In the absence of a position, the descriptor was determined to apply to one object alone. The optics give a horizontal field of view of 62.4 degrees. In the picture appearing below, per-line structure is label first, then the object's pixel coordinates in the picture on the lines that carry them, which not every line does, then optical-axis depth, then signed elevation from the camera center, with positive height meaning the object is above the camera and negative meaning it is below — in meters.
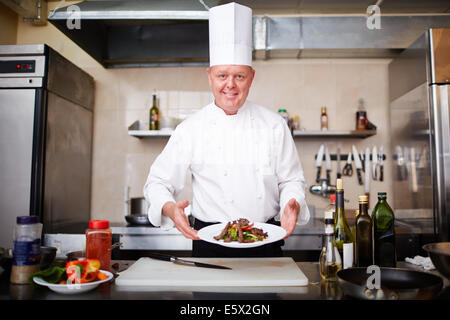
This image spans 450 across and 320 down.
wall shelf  2.89 +0.42
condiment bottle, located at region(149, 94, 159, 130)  3.05 +0.53
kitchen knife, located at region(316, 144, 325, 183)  3.06 +0.21
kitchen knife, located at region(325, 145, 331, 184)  3.06 +0.21
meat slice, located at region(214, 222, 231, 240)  1.31 -0.17
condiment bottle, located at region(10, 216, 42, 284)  1.14 -0.20
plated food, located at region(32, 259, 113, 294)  1.05 -0.27
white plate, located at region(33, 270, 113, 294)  1.04 -0.28
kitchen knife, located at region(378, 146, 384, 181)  3.07 +0.22
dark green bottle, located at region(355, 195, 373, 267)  1.29 -0.19
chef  1.76 +0.15
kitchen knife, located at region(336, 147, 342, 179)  3.11 +0.19
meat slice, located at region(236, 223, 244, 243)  1.28 -0.17
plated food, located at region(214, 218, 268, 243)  1.30 -0.17
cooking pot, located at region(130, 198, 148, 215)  2.99 -0.16
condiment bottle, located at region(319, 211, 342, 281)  1.19 -0.23
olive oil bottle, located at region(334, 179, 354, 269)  1.24 -0.17
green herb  1.07 -0.26
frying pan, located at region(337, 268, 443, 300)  0.96 -0.28
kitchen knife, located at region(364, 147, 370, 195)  3.03 +0.09
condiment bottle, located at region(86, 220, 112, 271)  1.22 -0.18
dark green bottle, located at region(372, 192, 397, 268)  1.28 -0.18
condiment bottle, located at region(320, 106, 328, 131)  3.06 +0.55
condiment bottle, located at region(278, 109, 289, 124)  2.99 +0.60
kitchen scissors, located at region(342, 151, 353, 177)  3.07 +0.15
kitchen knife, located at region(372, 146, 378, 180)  3.05 +0.20
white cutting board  1.16 -0.29
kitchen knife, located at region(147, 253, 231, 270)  1.30 -0.27
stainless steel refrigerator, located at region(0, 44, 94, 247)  2.50 +0.34
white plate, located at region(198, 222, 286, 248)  1.19 -0.17
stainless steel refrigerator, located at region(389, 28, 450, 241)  2.47 +0.38
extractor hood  2.28 +1.14
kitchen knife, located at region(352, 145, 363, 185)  3.06 +0.19
